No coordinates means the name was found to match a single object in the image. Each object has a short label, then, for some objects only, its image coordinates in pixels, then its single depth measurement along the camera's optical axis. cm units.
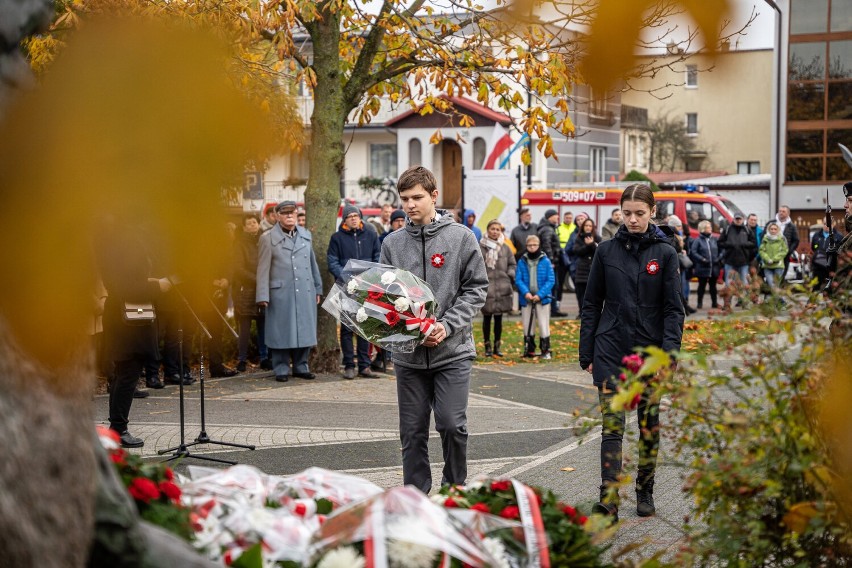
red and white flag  2595
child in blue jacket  1652
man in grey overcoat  1385
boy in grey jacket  637
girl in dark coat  696
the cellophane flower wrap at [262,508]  286
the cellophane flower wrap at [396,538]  272
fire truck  3116
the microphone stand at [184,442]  888
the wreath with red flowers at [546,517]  313
